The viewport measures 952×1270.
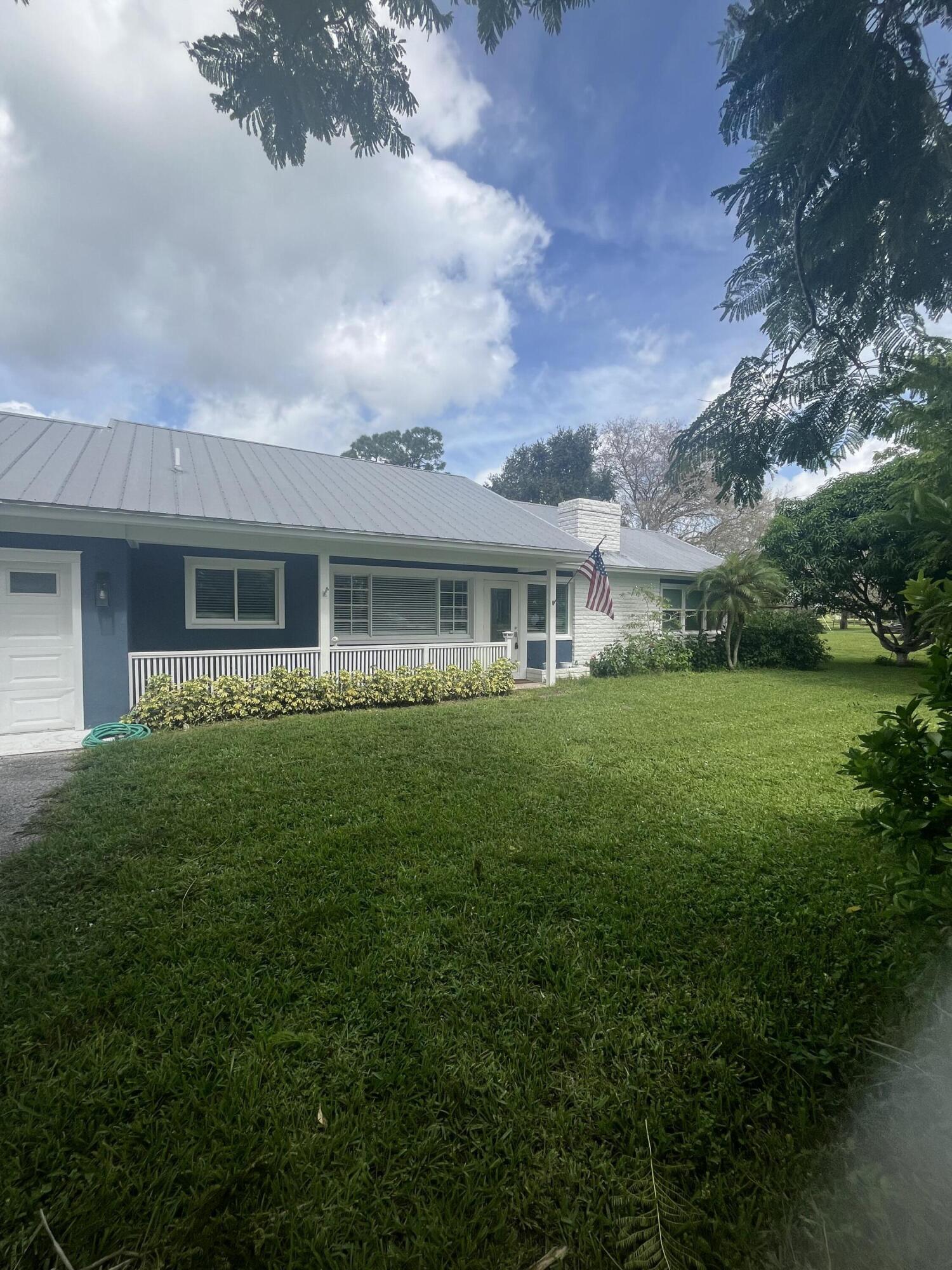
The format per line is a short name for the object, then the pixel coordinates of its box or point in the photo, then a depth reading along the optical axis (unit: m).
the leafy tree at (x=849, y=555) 13.42
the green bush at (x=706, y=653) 14.34
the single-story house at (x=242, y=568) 7.21
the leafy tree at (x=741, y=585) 13.50
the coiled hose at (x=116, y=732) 6.86
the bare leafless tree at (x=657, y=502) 28.56
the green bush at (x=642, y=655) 13.10
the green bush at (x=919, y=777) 1.84
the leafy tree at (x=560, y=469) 33.19
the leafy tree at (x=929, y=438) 1.48
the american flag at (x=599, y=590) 11.60
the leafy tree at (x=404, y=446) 39.06
